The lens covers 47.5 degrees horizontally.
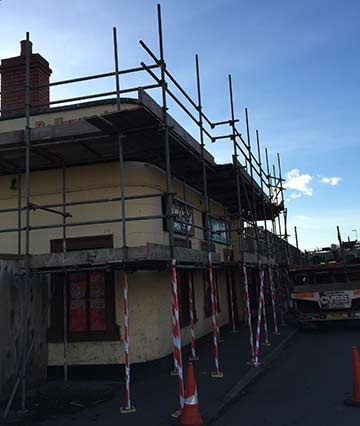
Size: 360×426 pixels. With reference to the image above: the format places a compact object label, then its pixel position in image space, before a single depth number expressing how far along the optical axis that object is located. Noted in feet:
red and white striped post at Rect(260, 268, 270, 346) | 35.02
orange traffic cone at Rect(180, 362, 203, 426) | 17.20
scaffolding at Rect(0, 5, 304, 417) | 20.99
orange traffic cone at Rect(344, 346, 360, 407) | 19.64
